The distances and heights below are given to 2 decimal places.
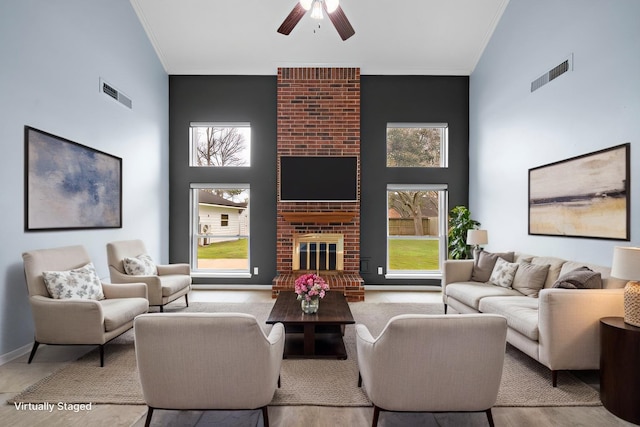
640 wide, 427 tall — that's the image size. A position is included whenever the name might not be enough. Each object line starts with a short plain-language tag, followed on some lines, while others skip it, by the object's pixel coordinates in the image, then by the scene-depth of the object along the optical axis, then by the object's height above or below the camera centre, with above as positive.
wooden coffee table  3.06 -1.09
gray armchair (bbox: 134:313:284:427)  1.75 -0.78
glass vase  3.26 -0.88
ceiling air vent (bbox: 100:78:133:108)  4.26 +1.57
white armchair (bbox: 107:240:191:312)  4.01 -0.80
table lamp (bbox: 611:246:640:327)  2.24 -0.39
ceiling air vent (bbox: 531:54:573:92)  3.64 +1.61
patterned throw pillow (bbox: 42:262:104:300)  3.02 -0.65
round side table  2.14 -0.99
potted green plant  5.38 -0.28
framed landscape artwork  3.00 +0.19
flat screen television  5.66 +0.57
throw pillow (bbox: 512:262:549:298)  3.59 -0.68
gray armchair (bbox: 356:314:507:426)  1.73 -0.78
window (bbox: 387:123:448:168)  6.06 +1.24
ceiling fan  3.02 +1.83
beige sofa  2.53 -0.84
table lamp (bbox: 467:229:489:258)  4.84 -0.32
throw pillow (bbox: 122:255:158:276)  4.19 -0.66
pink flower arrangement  3.22 -0.70
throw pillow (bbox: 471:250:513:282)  4.36 -0.64
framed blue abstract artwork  3.24 +0.30
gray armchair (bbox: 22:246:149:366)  2.89 -0.89
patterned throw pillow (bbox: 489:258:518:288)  3.95 -0.69
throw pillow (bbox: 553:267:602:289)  2.80 -0.54
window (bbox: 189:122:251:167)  6.11 +1.23
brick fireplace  5.79 +1.50
